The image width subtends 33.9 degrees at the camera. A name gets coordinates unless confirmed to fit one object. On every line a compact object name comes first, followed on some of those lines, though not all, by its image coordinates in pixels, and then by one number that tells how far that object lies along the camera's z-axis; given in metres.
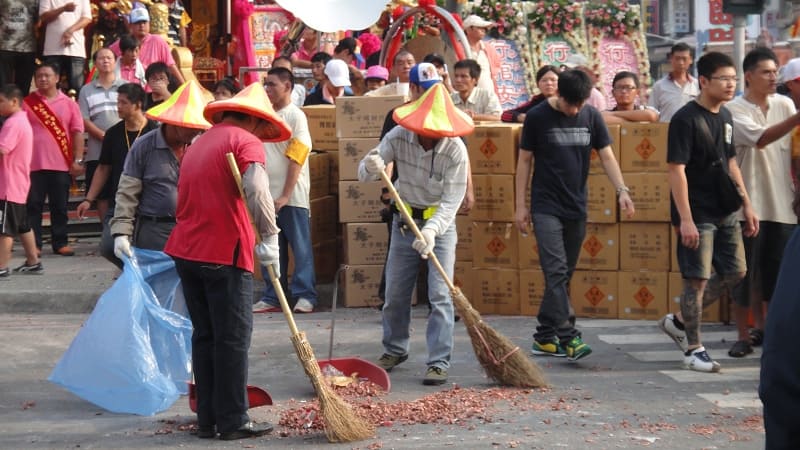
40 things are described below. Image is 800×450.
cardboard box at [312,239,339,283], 12.02
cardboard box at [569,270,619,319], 10.43
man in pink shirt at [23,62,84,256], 12.55
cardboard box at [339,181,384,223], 11.20
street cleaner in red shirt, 6.54
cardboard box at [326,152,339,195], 12.01
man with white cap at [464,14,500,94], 14.01
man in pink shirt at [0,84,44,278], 11.53
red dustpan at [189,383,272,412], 7.26
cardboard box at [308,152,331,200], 11.74
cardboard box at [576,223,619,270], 10.38
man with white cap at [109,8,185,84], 14.07
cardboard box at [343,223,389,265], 11.18
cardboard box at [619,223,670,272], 10.26
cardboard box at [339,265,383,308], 11.20
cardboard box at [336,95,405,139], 11.05
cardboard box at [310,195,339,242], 11.85
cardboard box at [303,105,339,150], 11.92
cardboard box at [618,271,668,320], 10.29
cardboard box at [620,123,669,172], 10.11
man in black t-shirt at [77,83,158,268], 9.00
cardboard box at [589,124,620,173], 10.18
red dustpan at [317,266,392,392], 7.84
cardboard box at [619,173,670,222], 10.16
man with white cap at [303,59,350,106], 12.82
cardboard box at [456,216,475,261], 10.88
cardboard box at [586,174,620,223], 10.31
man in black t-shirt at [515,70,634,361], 8.55
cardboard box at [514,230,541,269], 10.52
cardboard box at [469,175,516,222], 10.49
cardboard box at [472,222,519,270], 10.61
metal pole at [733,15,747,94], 10.77
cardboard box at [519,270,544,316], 10.55
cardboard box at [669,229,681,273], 10.23
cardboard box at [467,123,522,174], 10.44
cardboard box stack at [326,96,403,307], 11.16
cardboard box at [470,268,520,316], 10.67
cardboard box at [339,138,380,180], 11.17
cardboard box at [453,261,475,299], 10.84
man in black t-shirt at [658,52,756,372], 8.17
